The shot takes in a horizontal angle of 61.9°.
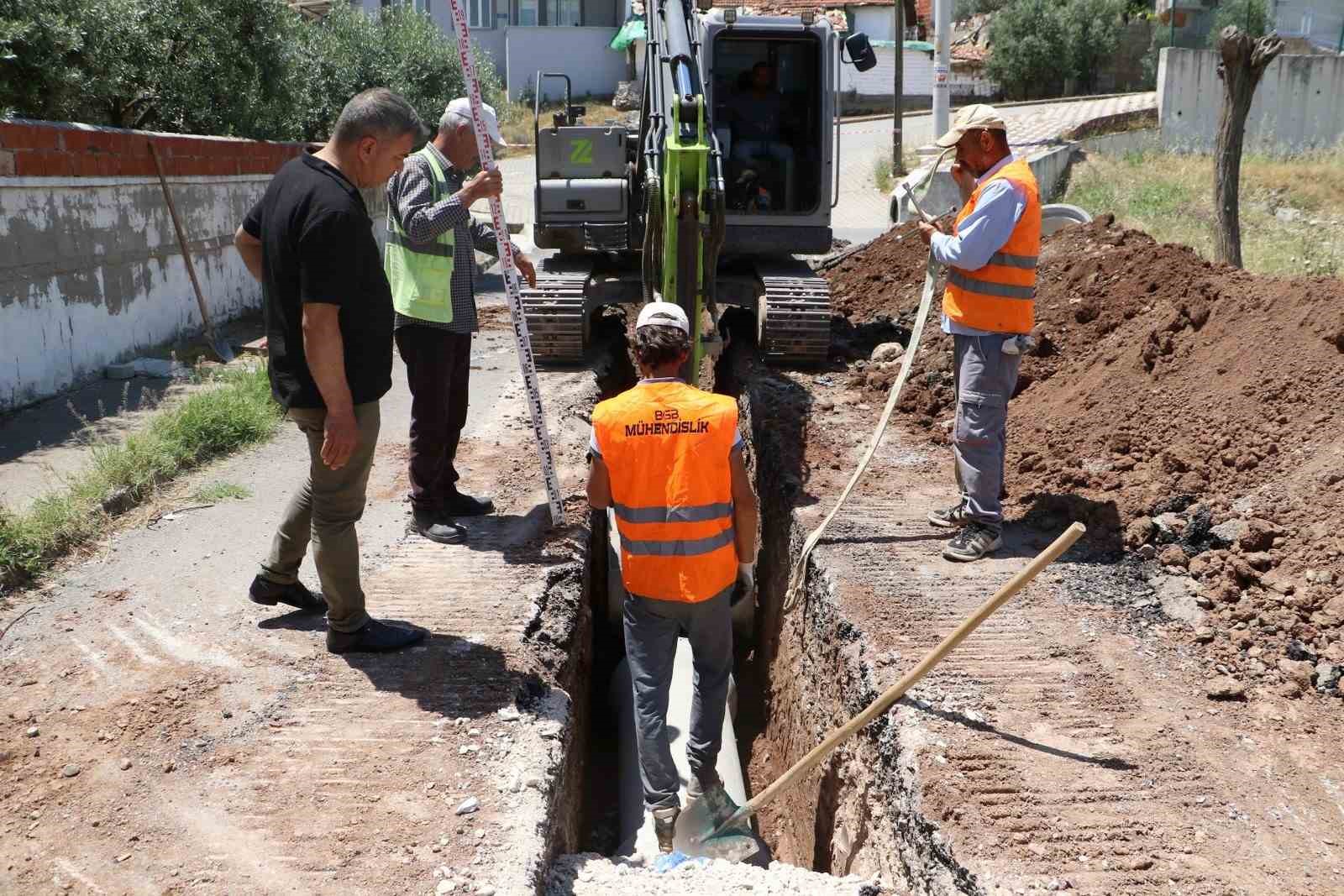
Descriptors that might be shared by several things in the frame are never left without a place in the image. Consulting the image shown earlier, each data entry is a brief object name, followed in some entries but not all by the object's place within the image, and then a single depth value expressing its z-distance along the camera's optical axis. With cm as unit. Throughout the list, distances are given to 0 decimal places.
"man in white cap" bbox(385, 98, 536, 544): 526
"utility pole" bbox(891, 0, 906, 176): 2256
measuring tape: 522
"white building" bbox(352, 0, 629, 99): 3756
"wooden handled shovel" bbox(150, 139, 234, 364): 1027
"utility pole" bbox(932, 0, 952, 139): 1744
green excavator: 912
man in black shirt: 391
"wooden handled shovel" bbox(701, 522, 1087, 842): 361
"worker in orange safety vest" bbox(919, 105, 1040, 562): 520
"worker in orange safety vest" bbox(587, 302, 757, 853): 388
